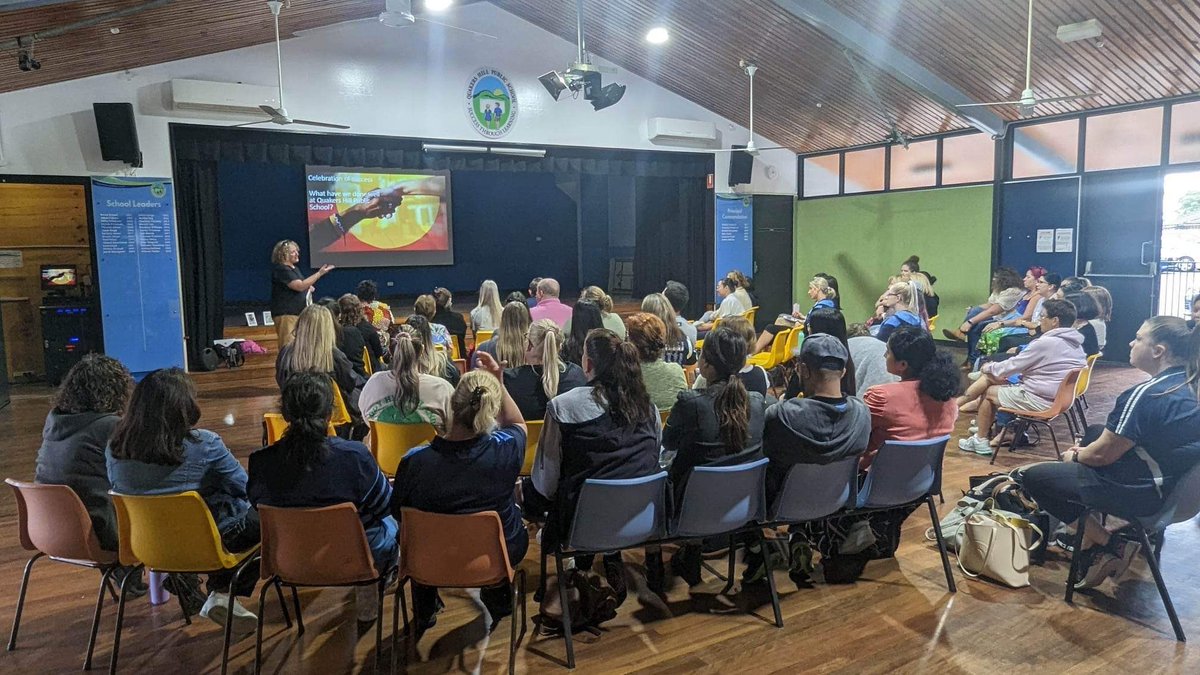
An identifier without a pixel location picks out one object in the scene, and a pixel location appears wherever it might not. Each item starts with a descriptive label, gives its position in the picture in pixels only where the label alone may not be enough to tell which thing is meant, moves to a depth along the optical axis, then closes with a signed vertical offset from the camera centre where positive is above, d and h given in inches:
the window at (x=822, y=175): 482.6 +57.5
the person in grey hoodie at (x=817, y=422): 117.2 -24.1
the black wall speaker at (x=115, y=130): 313.9 +59.6
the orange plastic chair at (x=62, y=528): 104.0 -35.0
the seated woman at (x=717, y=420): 114.3 -23.0
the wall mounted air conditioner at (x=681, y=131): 437.7 +78.9
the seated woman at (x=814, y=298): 235.5 -10.6
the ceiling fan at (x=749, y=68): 384.8 +101.0
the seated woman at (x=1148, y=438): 110.0 -25.9
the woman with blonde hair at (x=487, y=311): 246.8 -13.4
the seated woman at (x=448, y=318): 250.1 -15.7
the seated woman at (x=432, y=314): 220.2 -13.3
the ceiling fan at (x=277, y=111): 290.4 +61.8
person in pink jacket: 187.3 -25.2
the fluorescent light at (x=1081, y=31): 277.3 +84.0
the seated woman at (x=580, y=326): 178.3 -13.8
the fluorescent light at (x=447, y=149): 380.8 +61.3
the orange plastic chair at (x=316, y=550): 96.0 -35.6
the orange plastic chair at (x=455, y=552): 94.8 -35.4
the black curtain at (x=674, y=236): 475.5 +19.4
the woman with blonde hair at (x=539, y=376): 145.9 -20.5
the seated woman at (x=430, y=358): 152.3 -18.1
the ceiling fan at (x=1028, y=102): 234.7 +49.0
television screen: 346.6 -0.9
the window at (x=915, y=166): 425.7 +55.4
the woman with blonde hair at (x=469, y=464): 99.0 -25.3
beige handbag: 127.4 -47.5
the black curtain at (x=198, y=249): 346.6 +11.5
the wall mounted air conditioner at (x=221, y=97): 325.7 +76.6
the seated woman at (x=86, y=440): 109.0 -23.5
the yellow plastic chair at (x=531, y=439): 140.3 -31.2
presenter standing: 267.1 -6.5
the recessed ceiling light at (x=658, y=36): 372.2 +114.2
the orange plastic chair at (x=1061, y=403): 181.9 -33.8
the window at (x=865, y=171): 454.6 +56.3
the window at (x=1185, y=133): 318.3 +52.8
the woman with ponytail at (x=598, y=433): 107.8 -23.3
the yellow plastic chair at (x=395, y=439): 140.6 -31.0
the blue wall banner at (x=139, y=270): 325.7 +2.0
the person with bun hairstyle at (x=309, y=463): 98.0 -24.7
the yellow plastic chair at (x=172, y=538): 97.9 -34.5
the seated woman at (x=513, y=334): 162.4 -13.7
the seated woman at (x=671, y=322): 200.1 -14.8
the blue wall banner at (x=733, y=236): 473.4 +18.7
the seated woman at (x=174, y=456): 101.2 -24.4
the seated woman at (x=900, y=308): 199.8 -12.3
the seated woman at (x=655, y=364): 139.5 -18.3
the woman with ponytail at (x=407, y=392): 137.9 -22.2
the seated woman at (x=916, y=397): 130.8 -23.1
